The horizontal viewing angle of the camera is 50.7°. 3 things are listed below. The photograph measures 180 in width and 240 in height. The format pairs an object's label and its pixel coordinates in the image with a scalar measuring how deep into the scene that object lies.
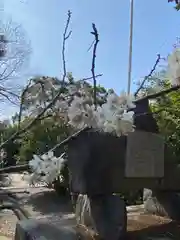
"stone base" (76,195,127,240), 1.80
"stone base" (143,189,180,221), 2.26
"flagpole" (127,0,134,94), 7.45
